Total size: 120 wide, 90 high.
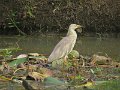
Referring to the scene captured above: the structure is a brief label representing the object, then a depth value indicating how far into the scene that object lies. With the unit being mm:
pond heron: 19622
